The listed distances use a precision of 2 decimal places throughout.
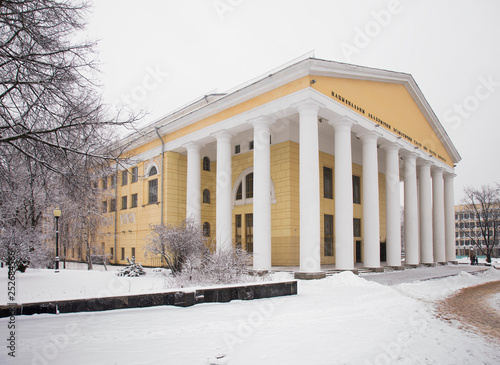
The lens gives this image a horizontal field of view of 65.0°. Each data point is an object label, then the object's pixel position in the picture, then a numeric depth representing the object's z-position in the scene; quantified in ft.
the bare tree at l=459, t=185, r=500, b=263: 127.48
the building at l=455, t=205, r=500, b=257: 244.22
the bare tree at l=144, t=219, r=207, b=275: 50.78
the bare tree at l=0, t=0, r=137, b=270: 24.29
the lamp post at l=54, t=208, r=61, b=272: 61.71
